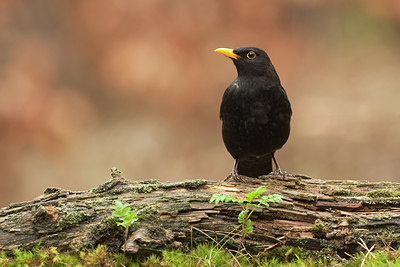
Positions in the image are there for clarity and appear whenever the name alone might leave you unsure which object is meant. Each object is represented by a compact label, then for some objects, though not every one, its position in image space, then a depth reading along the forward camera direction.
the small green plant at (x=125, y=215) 6.26
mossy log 6.90
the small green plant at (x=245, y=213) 6.57
